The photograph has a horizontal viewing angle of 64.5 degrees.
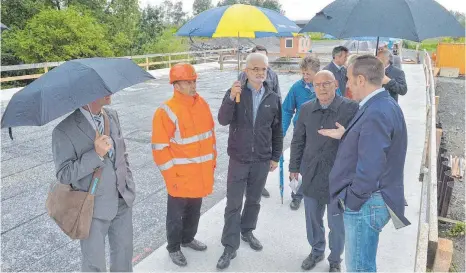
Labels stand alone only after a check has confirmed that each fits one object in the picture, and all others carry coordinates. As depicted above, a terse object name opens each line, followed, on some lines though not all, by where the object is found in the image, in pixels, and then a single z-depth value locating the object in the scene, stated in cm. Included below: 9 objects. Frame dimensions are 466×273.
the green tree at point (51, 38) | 2091
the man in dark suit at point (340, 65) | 471
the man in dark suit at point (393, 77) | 468
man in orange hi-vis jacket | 303
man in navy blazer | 218
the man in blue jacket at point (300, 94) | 407
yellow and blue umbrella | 347
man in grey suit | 233
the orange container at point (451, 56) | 2330
